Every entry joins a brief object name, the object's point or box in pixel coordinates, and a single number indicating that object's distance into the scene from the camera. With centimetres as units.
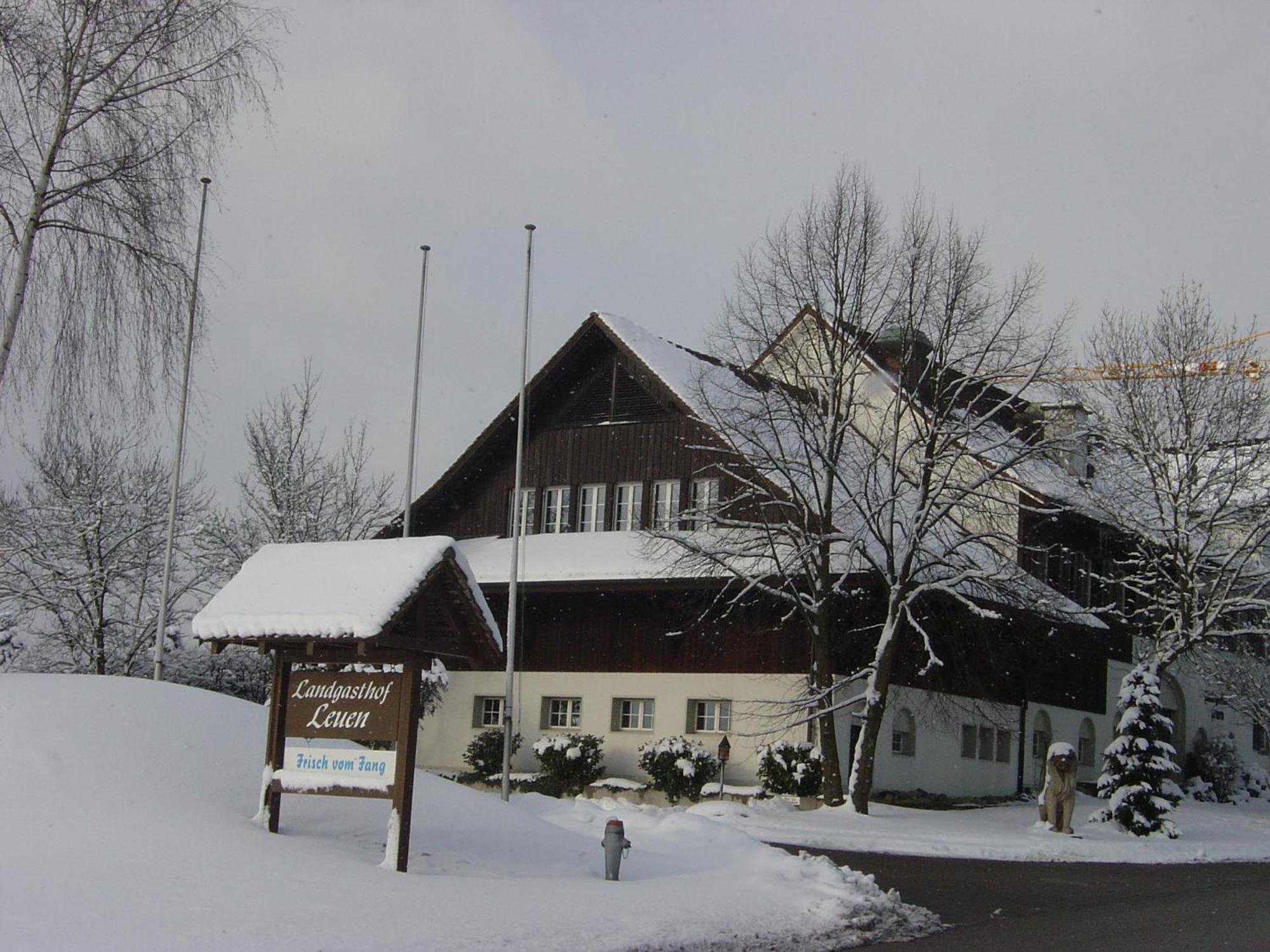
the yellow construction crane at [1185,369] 3400
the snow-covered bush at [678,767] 2897
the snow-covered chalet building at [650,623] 3044
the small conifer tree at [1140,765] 2780
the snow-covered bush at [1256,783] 4238
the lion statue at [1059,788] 2609
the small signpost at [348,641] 1246
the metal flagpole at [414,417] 3120
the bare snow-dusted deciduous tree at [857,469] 2677
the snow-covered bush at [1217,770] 4062
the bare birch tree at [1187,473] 3219
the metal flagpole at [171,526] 2703
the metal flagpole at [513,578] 2669
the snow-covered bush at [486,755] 3192
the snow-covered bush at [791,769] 2811
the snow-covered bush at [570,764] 3041
